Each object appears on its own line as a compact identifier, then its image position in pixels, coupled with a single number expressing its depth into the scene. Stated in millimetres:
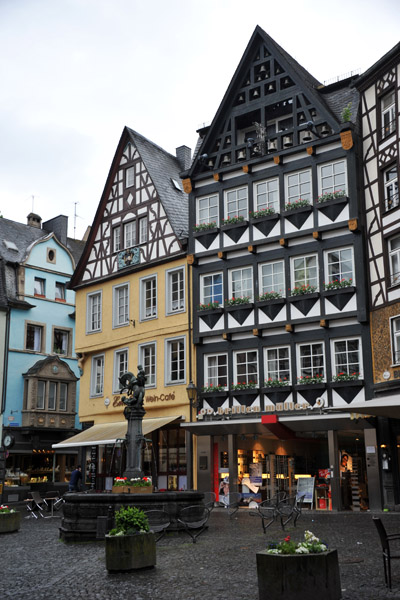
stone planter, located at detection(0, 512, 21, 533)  18375
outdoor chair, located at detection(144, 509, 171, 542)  14939
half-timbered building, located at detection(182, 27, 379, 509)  24734
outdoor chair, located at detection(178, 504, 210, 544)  16672
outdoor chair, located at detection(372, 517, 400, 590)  9141
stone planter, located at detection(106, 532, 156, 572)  11281
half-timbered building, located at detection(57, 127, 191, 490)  29391
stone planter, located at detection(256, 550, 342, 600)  8031
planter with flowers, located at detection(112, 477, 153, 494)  18000
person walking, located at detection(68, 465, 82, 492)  26688
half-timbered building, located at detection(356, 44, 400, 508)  22938
